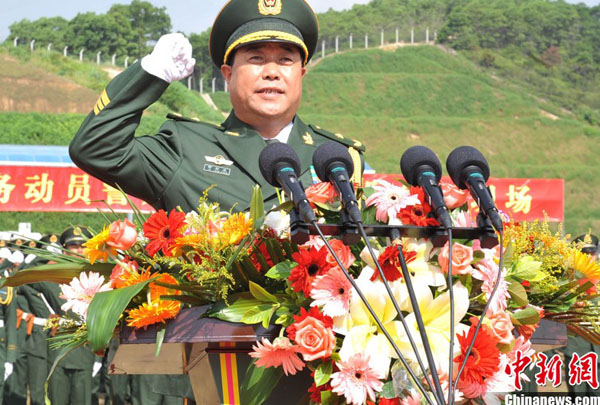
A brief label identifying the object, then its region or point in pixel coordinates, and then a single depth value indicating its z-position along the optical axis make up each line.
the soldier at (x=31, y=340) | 9.53
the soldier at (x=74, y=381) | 9.37
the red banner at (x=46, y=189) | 11.27
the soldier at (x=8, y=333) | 9.38
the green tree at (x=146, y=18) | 62.72
